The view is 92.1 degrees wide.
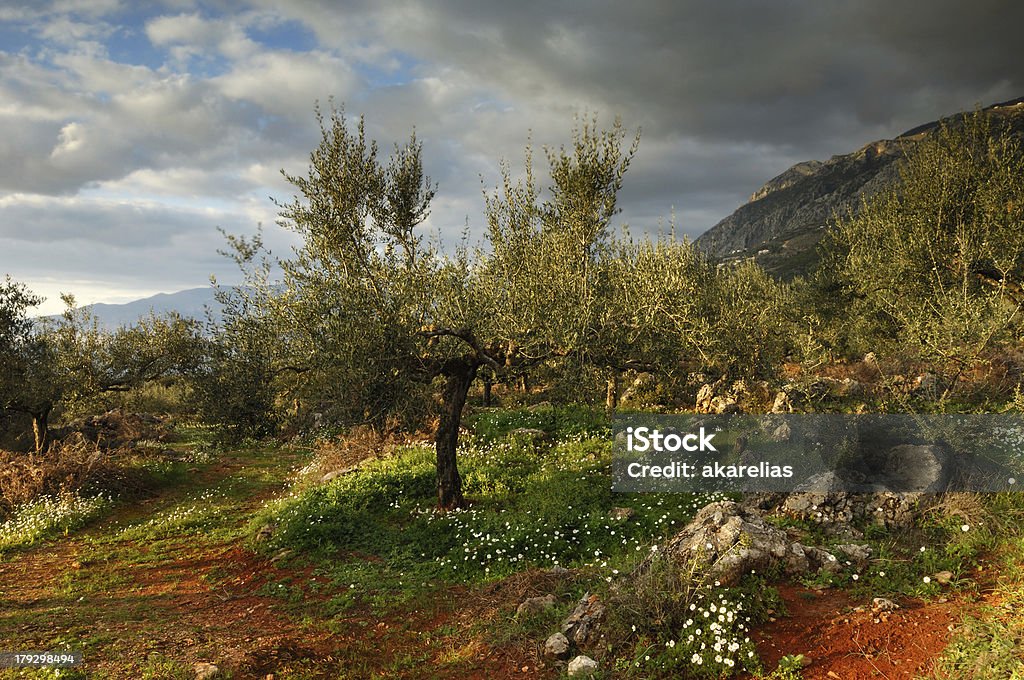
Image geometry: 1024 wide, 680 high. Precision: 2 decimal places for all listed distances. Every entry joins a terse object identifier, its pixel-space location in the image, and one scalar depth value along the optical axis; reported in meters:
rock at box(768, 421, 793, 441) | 16.67
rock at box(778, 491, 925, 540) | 11.03
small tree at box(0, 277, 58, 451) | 24.27
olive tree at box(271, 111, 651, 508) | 13.76
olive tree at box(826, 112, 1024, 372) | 21.78
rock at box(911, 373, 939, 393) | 19.45
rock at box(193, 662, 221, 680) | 8.69
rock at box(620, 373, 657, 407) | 29.33
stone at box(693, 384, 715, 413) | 25.99
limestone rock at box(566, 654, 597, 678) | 8.02
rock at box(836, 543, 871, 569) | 9.50
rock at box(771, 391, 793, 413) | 21.09
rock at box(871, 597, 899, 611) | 8.06
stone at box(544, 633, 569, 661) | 8.77
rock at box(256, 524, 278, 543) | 16.28
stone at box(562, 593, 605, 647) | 8.89
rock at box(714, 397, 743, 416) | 23.91
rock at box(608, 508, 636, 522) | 14.45
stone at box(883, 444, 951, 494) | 11.51
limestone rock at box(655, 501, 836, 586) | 9.19
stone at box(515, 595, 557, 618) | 10.18
